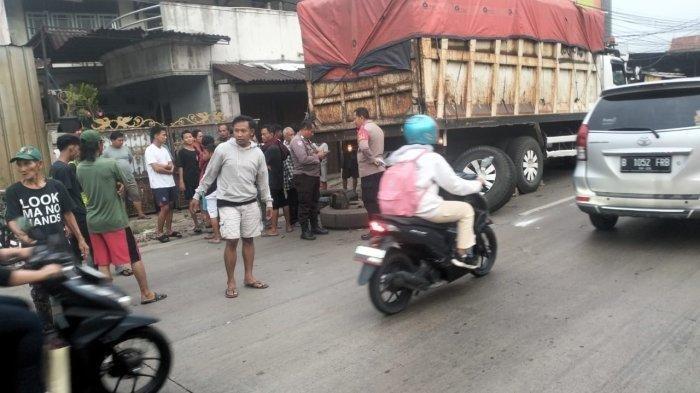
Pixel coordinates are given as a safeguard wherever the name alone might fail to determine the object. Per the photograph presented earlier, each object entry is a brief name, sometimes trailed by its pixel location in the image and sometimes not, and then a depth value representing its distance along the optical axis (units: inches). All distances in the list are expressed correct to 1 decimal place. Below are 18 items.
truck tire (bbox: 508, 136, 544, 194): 338.6
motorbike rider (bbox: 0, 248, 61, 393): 97.3
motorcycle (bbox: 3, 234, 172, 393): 110.2
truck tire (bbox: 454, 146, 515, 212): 303.6
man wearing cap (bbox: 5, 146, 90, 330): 159.2
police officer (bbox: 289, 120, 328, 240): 292.8
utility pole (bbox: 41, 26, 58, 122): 440.5
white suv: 200.8
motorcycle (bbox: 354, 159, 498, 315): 163.3
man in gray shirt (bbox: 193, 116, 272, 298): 196.2
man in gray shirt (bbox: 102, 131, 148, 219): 285.7
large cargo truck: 285.3
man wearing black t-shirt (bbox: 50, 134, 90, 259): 203.6
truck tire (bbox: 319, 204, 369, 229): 305.3
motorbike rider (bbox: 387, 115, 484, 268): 170.2
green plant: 432.5
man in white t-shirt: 314.8
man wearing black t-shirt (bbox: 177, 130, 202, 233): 333.7
